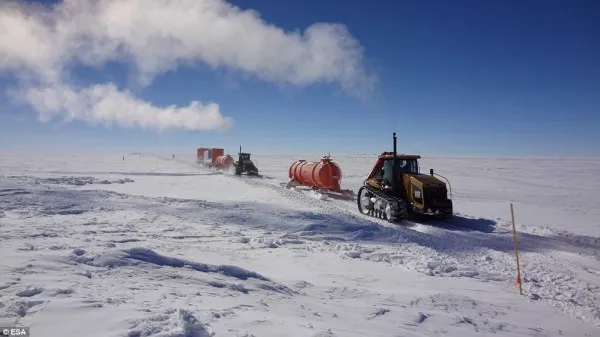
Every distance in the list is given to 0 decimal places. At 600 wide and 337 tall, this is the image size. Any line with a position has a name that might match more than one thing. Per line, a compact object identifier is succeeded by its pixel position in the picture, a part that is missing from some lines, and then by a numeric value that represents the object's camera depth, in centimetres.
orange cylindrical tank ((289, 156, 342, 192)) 2220
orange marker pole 729
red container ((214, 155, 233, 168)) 4338
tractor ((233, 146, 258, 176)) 3719
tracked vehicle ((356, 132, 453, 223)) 1386
